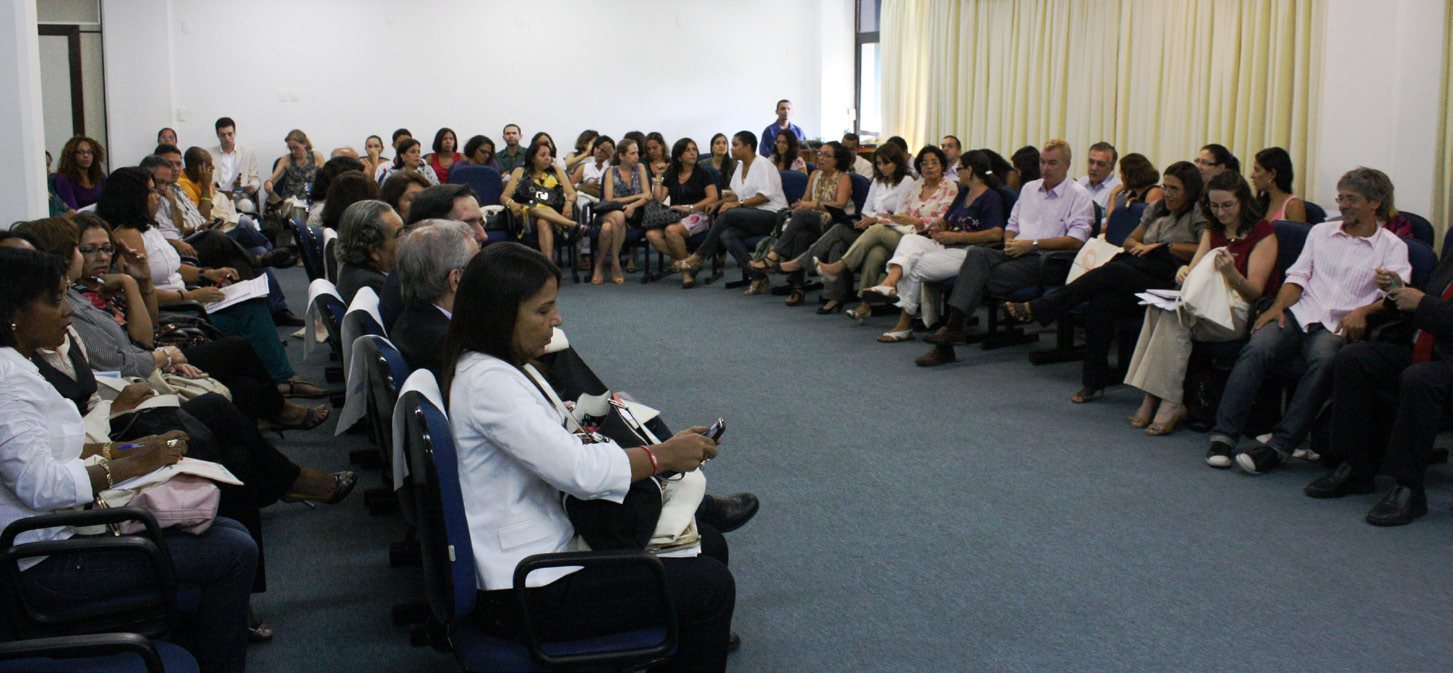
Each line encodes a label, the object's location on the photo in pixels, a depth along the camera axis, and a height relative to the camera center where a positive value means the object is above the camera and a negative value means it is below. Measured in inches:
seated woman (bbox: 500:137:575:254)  360.5 -4.8
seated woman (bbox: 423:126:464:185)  422.6 +10.7
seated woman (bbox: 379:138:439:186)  366.6 +8.3
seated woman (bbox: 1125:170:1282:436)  179.0 -20.4
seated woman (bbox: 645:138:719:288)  370.0 -2.0
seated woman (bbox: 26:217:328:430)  138.3 -19.9
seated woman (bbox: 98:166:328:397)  191.3 -14.6
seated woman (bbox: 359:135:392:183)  484.4 +11.6
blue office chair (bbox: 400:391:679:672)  75.3 -26.7
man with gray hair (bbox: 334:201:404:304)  156.6 -8.8
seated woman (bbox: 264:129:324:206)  452.4 +3.6
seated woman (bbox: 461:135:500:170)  386.6 +10.8
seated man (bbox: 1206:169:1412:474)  159.5 -18.9
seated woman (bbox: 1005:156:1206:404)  202.2 -16.0
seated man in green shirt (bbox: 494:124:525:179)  479.8 +11.8
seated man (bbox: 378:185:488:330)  165.0 -3.7
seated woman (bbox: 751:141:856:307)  313.0 -8.3
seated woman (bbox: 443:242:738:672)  77.4 -20.8
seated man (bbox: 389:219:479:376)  114.7 -10.4
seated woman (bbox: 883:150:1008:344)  255.0 -12.8
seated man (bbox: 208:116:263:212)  464.4 +5.3
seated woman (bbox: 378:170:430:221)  195.0 -1.8
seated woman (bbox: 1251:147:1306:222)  208.5 +1.3
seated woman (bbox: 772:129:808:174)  374.0 +10.5
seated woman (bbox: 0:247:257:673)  83.7 -23.4
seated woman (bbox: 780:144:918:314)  299.0 -7.2
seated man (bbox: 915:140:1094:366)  239.0 -13.6
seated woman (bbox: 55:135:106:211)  302.7 +1.9
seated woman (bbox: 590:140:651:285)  368.5 -6.1
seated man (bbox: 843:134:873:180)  421.7 +7.5
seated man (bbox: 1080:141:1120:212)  262.4 +2.9
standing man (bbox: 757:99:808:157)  522.6 +25.9
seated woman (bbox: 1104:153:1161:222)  238.2 +1.4
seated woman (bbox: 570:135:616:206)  428.5 +4.5
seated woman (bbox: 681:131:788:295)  344.8 -8.1
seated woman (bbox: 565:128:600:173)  509.0 +15.6
